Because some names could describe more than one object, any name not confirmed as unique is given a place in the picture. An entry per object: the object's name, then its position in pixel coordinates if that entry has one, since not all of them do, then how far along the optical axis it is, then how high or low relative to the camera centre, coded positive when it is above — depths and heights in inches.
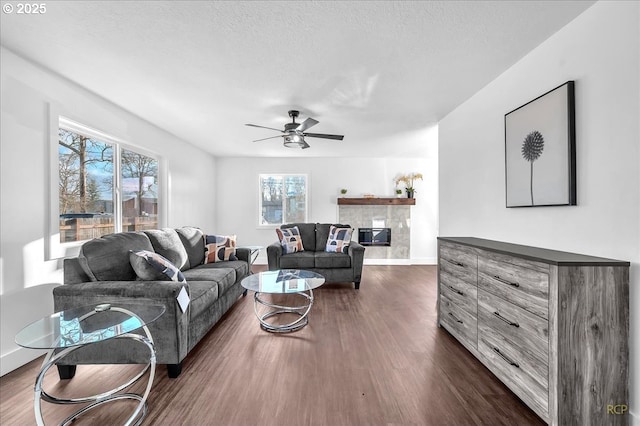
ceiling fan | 132.6 +39.5
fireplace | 247.8 -22.9
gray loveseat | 170.9 -32.2
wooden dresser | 56.3 -27.6
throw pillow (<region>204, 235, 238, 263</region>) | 146.3 -19.8
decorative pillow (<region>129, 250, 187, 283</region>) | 86.2 -17.7
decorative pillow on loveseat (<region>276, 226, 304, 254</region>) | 183.2 -19.2
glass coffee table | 108.0 -30.4
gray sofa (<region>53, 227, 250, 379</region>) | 76.8 -24.8
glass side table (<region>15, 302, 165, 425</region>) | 51.3 -24.2
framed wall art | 70.0 +17.2
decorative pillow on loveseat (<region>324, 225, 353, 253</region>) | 182.1 -19.8
